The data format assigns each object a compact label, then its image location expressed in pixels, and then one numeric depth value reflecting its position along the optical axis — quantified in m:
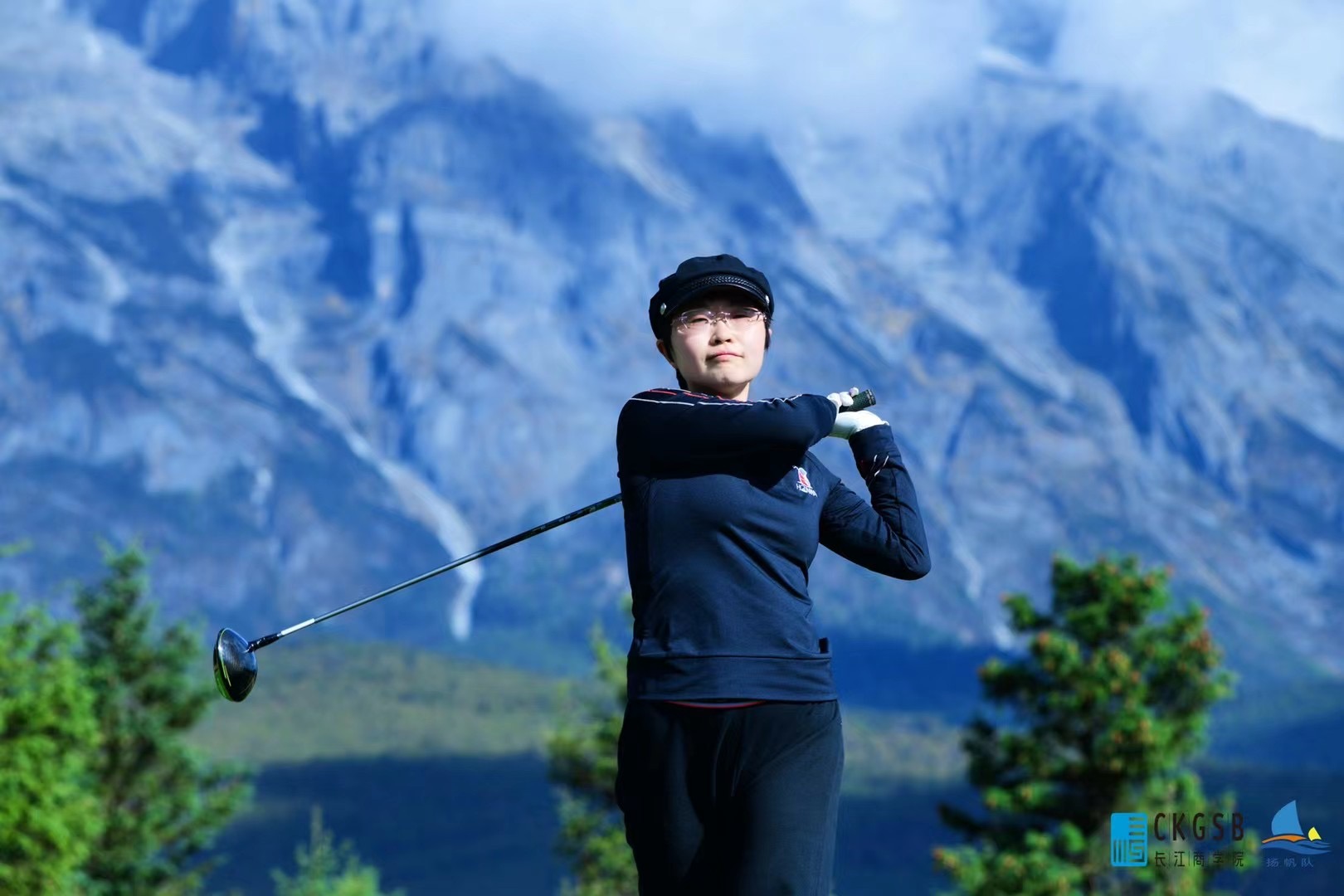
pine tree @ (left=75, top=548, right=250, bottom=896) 46.25
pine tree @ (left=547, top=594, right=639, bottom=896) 51.47
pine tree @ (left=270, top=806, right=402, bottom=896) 42.16
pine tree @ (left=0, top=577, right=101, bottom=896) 26.53
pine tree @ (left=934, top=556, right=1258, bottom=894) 27.89
